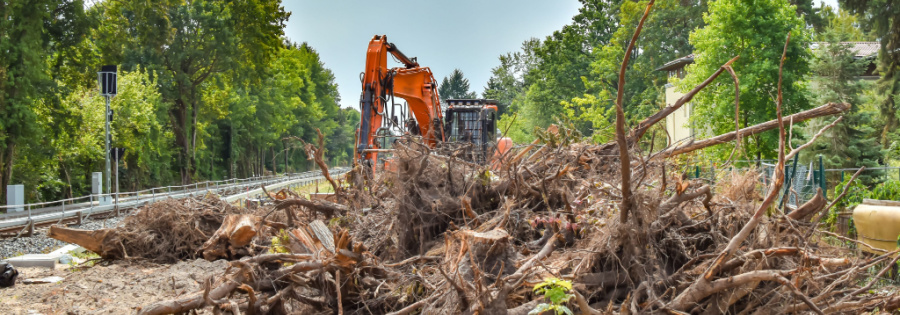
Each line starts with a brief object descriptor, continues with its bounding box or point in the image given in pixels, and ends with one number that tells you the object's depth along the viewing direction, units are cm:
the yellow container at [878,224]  907
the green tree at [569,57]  4856
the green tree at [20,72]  2461
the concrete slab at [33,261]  1195
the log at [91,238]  1142
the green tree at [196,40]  4200
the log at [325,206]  833
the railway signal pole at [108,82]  2614
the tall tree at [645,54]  4100
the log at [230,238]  1023
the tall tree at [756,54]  2220
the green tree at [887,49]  2573
